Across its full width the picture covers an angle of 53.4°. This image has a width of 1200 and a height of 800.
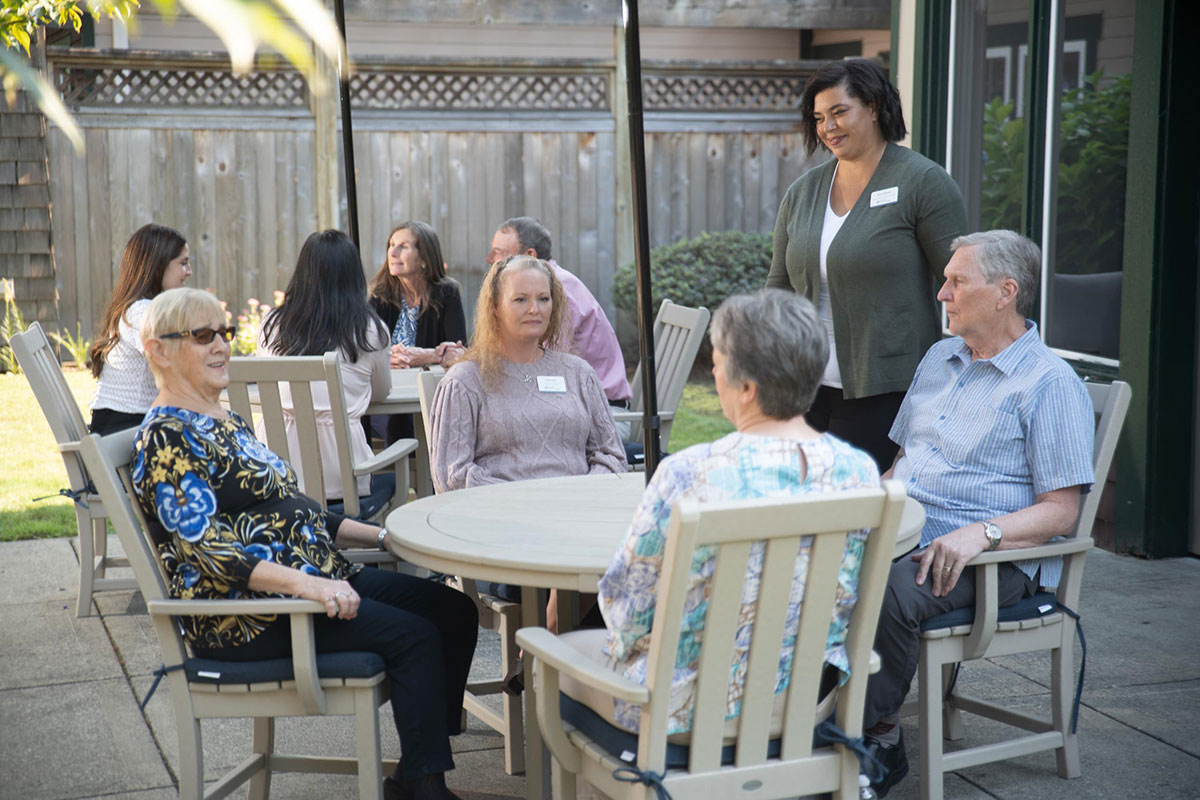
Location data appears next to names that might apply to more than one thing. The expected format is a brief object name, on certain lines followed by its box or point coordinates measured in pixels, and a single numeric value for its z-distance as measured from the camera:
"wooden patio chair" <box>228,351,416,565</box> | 3.46
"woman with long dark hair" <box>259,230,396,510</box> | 4.05
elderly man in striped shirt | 2.60
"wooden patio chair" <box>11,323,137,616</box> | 3.86
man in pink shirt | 4.86
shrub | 8.77
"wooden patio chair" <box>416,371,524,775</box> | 2.94
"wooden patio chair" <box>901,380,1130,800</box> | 2.62
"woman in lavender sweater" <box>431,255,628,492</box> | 3.23
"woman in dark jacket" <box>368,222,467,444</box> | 5.30
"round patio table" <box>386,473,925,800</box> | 2.20
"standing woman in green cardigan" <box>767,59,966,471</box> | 3.34
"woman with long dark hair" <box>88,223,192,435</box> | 4.33
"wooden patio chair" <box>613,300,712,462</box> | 4.71
